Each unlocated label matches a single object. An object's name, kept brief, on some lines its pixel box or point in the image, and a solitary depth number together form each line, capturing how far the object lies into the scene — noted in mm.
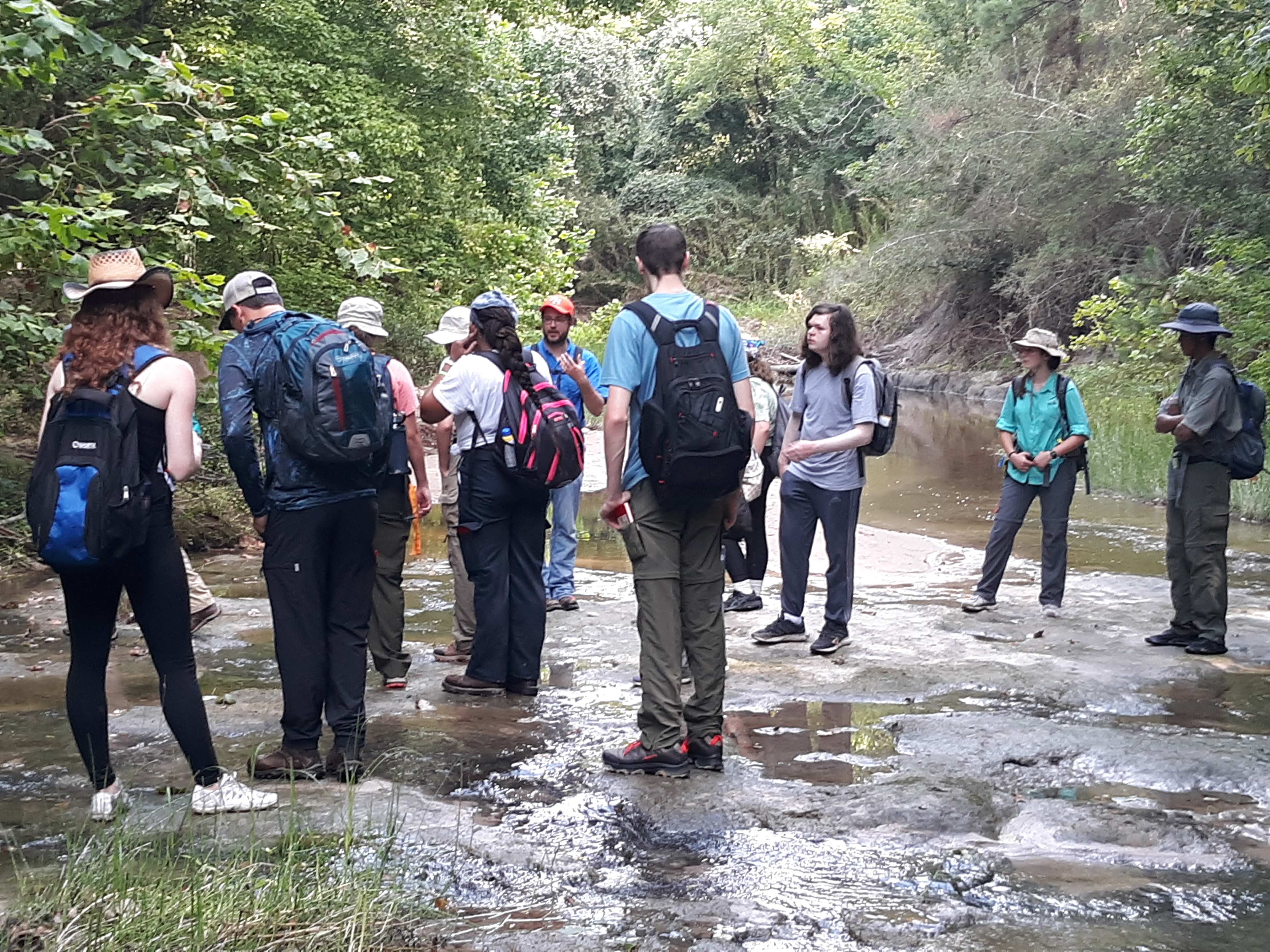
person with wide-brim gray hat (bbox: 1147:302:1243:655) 6816
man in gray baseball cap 4516
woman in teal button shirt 7727
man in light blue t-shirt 4742
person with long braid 5801
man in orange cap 7598
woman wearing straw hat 4094
